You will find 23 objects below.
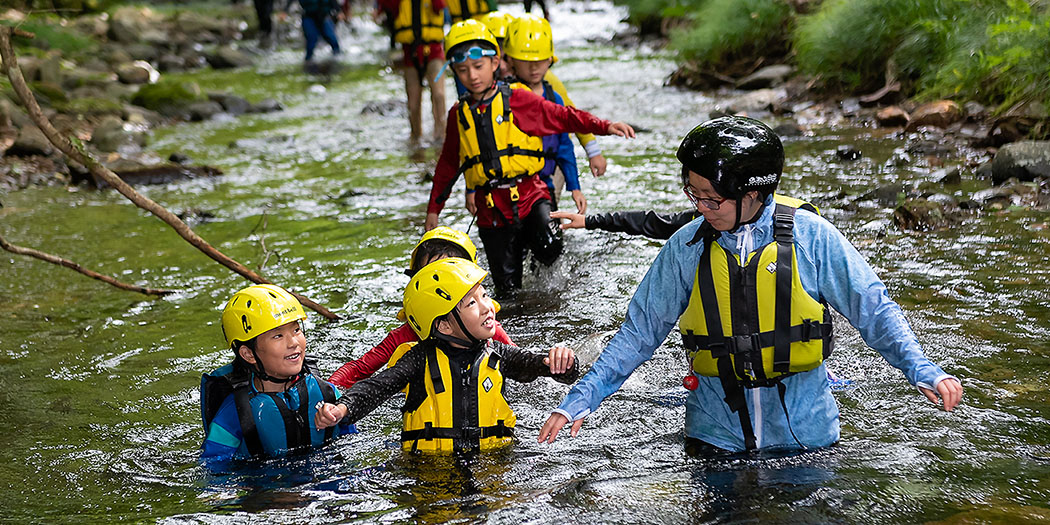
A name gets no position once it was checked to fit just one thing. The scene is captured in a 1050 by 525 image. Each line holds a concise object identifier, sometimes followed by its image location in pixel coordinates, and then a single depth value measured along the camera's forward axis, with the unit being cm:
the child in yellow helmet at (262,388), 489
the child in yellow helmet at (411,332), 527
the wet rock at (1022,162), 905
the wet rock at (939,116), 1138
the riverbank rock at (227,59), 2378
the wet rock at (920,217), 812
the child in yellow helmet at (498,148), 671
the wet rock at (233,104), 1841
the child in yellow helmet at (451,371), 464
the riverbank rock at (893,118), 1188
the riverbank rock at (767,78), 1538
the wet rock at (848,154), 1083
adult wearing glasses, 378
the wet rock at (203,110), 1778
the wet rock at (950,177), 930
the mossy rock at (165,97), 1806
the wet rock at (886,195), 897
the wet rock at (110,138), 1480
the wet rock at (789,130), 1219
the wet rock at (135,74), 2107
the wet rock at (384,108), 1706
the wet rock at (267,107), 1838
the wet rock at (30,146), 1418
